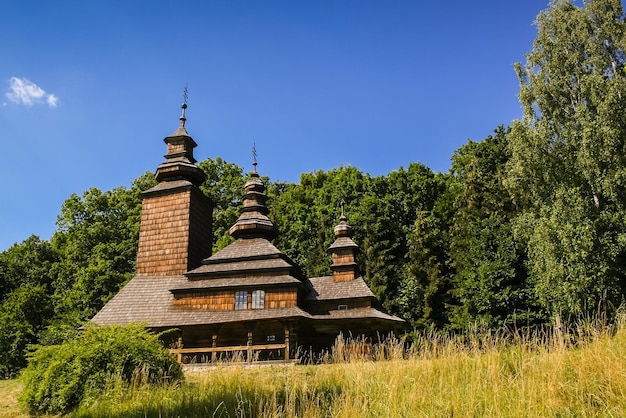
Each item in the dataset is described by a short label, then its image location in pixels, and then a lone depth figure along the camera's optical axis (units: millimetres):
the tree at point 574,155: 19219
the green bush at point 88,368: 10602
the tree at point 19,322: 31172
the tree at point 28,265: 42031
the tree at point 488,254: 26078
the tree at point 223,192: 39594
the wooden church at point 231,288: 22531
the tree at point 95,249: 35375
